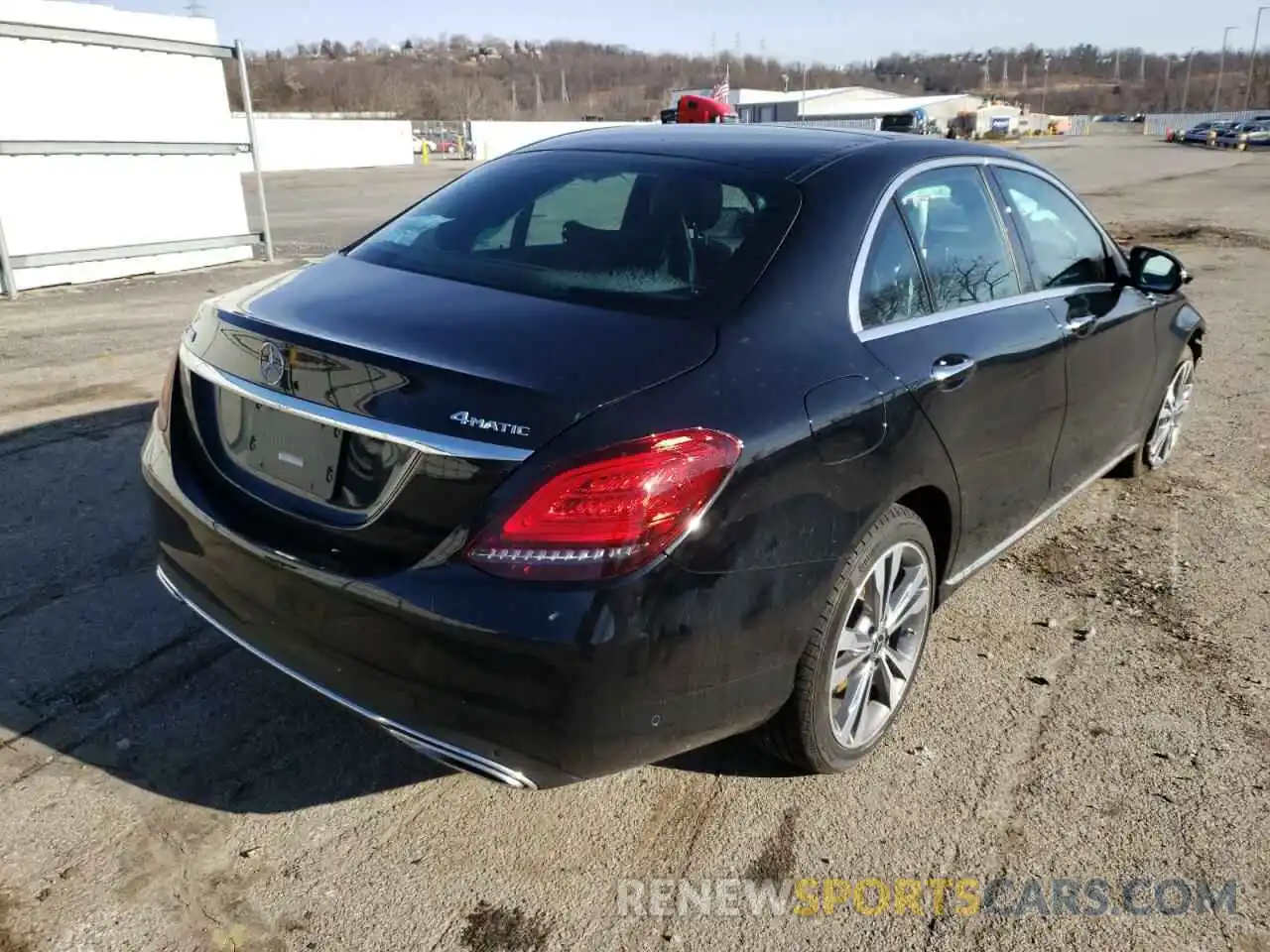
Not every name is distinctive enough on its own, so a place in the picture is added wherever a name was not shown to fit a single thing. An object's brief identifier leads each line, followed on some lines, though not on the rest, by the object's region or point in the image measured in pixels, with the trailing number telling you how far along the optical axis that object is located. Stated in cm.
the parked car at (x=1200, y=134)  6169
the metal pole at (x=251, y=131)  1183
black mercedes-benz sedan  212
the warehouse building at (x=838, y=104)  8306
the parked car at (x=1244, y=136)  5769
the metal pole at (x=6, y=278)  977
